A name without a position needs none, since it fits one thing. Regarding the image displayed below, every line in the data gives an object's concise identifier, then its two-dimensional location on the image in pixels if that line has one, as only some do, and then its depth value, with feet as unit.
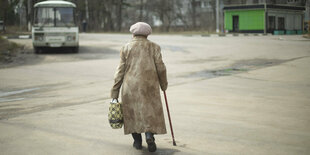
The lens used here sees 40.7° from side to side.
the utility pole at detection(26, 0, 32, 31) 132.77
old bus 72.13
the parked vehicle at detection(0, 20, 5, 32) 144.56
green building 142.72
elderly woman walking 16.06
